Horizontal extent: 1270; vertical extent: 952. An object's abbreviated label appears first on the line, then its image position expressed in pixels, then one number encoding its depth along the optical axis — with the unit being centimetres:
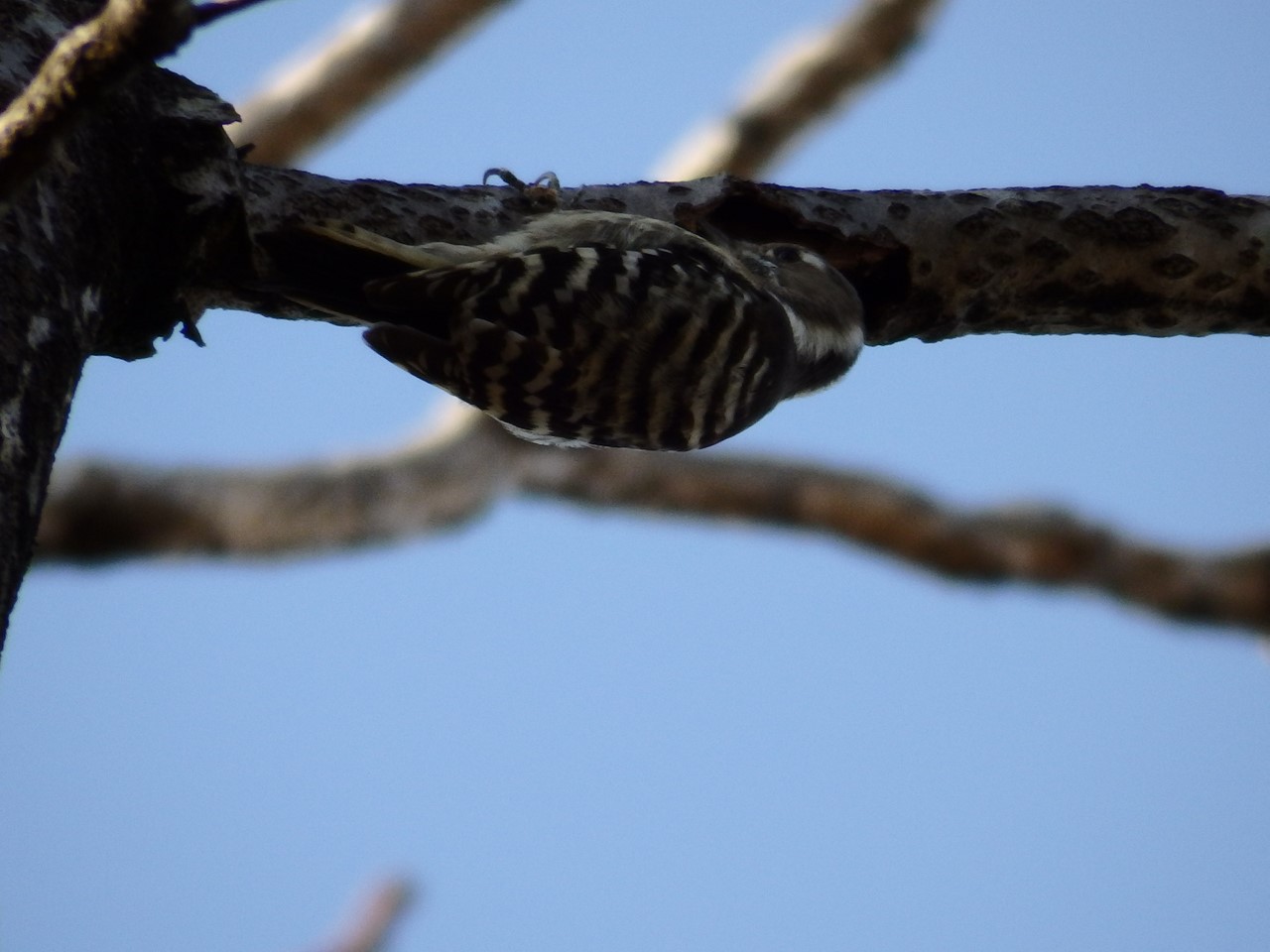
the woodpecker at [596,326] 686
